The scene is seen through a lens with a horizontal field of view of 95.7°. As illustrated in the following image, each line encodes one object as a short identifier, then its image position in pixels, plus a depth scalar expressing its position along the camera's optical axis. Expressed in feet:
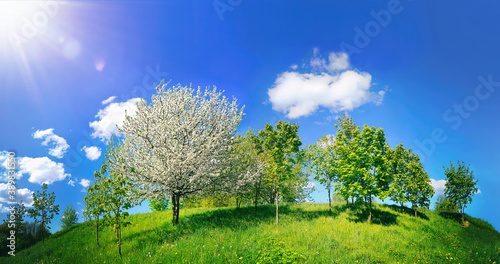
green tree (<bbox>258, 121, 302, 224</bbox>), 63.41
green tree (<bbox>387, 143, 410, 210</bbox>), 89.91
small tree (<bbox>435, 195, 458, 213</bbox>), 91.21
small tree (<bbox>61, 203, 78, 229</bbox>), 98.58
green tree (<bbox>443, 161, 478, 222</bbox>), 89.99
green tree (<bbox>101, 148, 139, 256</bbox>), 35.63
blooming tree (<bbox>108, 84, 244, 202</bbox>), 50.34
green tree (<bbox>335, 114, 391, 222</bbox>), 61.82
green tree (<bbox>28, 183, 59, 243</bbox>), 65.62
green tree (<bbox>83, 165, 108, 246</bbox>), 37.35
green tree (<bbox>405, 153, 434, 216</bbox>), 86.84
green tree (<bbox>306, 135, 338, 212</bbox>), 74.33
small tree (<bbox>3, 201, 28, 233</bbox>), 66.49
